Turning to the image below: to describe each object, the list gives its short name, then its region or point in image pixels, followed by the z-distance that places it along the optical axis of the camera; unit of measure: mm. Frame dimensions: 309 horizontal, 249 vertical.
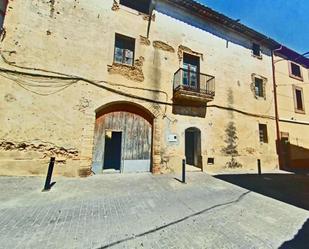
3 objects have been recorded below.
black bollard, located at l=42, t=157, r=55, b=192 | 5617
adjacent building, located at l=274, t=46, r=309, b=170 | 14047
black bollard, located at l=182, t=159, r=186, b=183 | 7500
